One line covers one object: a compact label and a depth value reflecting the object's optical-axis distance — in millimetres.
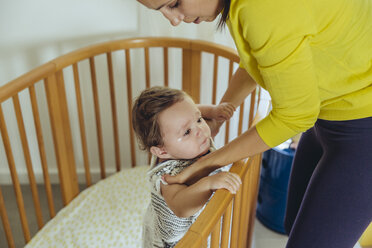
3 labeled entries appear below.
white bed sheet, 1558
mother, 700
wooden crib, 1424
